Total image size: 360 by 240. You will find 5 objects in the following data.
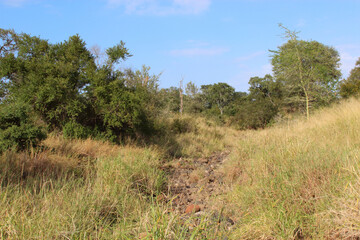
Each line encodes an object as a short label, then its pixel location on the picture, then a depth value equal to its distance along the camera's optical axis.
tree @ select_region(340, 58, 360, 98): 17.30
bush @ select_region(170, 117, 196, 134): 14.18
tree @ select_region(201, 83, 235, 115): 37.94
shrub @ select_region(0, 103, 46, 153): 5.85
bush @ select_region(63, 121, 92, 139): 7.93
